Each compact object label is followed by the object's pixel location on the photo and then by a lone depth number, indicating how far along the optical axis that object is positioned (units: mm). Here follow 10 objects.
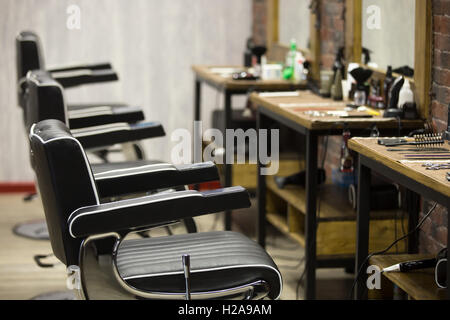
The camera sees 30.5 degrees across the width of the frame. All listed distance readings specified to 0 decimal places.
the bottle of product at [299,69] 4773
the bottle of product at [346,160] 3490
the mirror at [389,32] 3545
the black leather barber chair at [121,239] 2322
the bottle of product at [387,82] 3639
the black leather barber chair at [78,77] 4008
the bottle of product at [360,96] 3848
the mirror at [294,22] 4953
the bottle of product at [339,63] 4162
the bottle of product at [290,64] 4820
